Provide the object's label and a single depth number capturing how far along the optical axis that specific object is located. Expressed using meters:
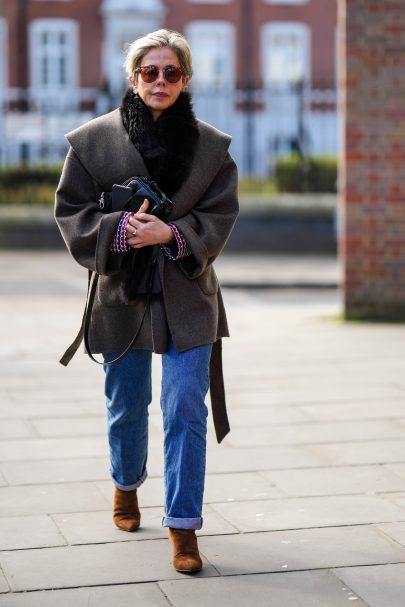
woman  7.44
